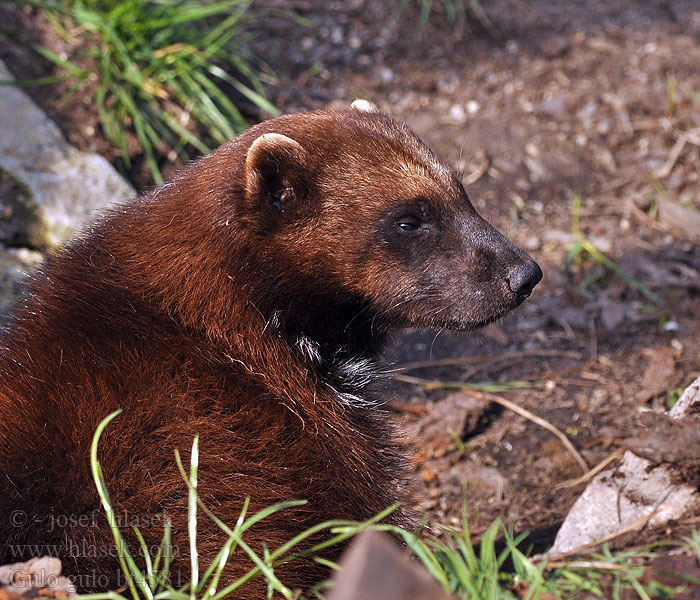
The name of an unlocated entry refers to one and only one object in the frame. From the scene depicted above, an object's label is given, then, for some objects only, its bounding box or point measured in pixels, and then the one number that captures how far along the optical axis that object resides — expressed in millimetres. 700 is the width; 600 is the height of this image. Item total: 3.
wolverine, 6484
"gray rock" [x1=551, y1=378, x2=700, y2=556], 7527
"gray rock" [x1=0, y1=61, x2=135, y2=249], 12375
